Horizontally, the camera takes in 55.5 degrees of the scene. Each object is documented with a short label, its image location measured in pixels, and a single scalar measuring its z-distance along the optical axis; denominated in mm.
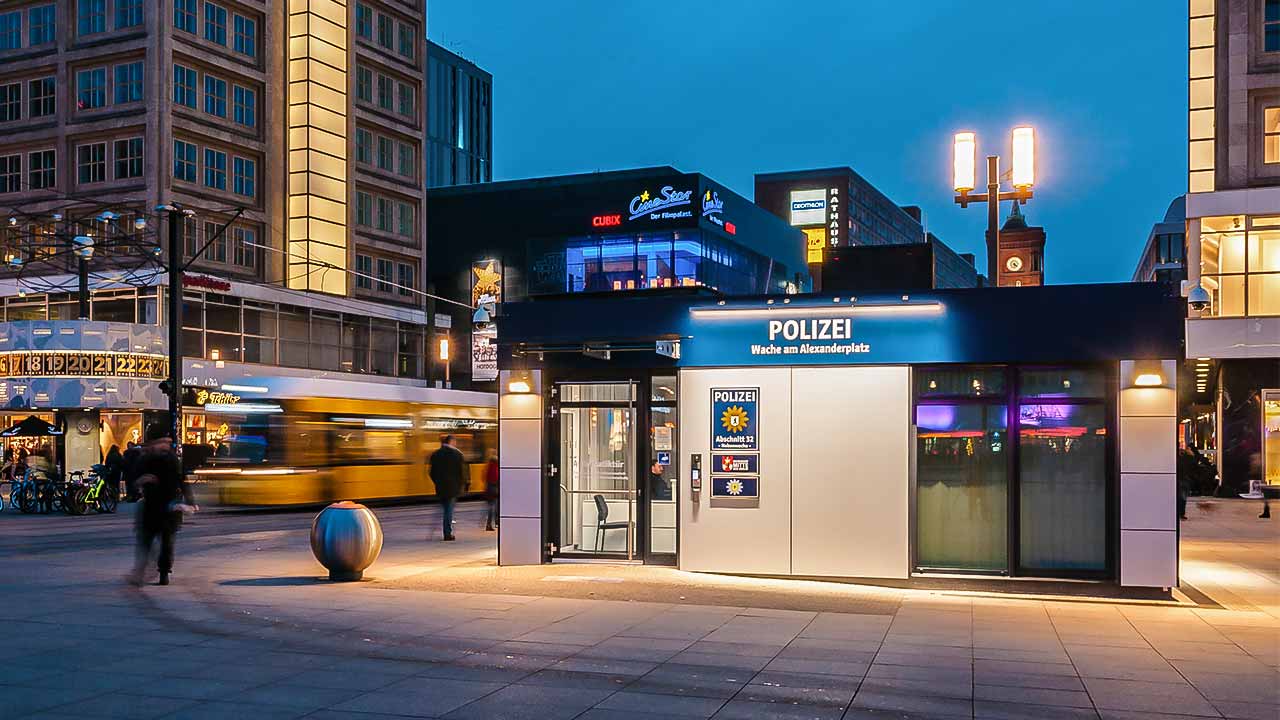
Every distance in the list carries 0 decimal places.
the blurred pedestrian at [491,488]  23698
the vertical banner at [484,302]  59156
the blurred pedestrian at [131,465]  28544
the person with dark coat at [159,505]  15109
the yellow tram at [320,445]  30812
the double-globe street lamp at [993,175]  17984
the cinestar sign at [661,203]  73562
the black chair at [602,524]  17630
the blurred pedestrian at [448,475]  22703
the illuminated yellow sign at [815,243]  123000
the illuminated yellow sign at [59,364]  42375
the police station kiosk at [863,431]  15359
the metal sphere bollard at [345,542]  15477
